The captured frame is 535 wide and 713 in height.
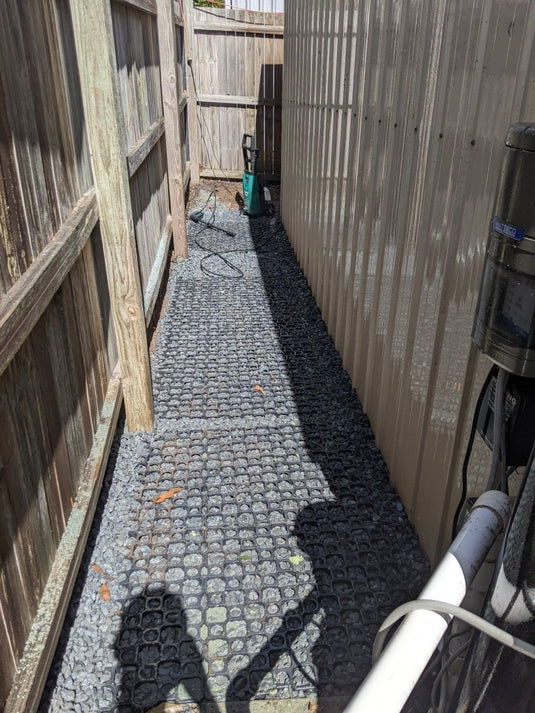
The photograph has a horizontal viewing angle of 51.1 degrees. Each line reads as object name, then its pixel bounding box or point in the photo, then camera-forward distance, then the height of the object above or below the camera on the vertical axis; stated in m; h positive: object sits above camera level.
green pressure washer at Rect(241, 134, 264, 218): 8.41 -1.60
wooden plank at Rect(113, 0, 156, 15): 3.78 +0.44
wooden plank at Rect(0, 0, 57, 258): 1.83 -0.18
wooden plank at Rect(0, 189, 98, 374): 1.62 -0.65
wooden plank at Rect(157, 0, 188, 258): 5.21 -0.49
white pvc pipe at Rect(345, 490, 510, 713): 0.79 -0.80
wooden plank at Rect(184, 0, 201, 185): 8.78 -0.31
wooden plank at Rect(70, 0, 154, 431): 2.47 -0.55
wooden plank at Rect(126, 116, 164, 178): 3.79 -0.53
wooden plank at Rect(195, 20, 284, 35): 9.11 +0.59
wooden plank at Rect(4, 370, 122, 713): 1.67 -1.67
